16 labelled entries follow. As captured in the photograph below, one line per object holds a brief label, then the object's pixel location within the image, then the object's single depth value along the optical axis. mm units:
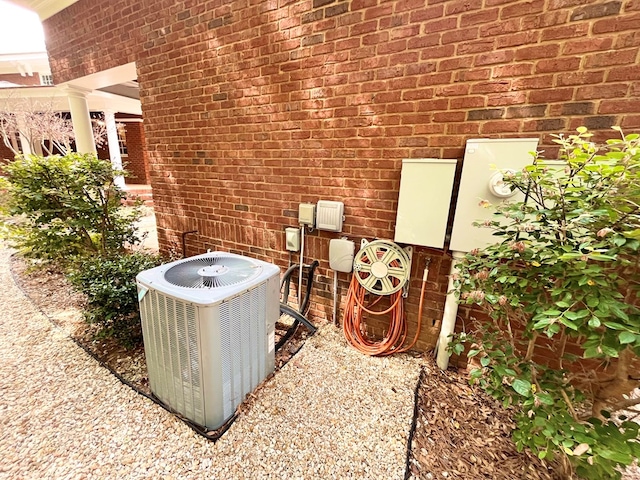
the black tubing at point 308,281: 2461
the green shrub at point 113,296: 2188
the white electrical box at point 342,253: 2270
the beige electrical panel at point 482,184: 1585
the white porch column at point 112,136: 8766
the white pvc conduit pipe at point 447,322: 1867
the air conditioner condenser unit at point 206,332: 1402
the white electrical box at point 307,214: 2355
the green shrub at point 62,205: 2928
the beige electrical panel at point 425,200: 1811
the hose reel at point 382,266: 2045
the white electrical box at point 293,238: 2545
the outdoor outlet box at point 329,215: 2240
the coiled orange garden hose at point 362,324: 2160
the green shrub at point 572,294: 937
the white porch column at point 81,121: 5070
